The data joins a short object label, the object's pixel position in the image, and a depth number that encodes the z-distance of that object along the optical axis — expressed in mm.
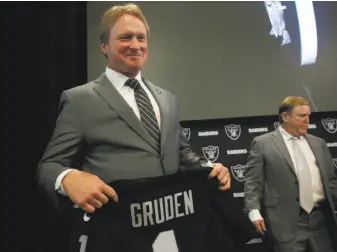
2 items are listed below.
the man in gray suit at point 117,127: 1133
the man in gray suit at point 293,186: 2713
